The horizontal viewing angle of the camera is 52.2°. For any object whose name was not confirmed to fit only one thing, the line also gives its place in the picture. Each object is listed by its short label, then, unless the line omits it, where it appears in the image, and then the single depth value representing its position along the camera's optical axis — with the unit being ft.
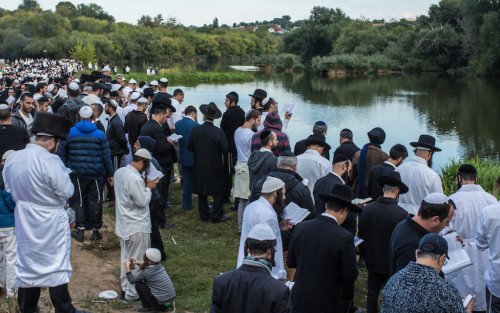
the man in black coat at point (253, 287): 10.28
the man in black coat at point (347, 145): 23.86
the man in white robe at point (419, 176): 19.16
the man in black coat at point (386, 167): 20.34
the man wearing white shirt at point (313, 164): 20.83
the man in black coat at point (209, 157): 26.86
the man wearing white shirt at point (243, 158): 25.91
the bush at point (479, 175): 33.40
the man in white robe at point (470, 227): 16.99
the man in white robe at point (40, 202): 15.14
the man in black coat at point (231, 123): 29.07
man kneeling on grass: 17.53
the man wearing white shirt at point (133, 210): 18.08
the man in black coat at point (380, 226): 16.38
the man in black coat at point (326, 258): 13.02
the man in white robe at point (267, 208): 15.33
